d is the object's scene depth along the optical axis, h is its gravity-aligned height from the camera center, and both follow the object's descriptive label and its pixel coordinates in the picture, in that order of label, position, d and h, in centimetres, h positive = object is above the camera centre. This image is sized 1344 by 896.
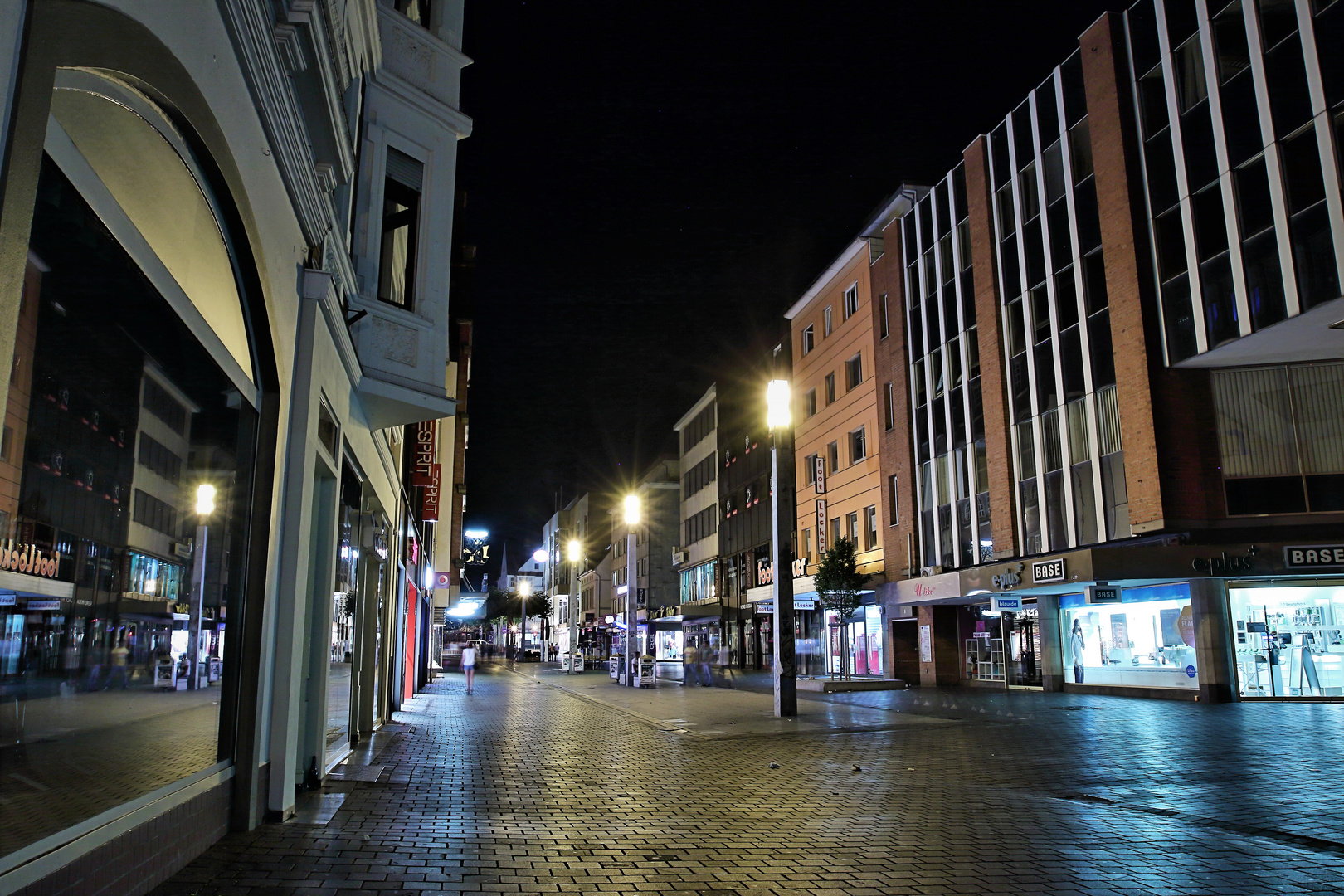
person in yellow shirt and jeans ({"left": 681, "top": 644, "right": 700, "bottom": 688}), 3528 -111
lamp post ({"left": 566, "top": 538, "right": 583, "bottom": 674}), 4000 +190
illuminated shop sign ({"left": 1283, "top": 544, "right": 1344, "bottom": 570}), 2109 +160
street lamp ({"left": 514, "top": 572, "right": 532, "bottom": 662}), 6716 -93
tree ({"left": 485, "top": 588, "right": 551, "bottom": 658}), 8972 +343
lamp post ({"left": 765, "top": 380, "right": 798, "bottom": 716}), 1953 +214
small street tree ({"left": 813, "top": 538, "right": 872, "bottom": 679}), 3359 +179
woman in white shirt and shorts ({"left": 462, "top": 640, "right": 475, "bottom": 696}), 3056 -62
